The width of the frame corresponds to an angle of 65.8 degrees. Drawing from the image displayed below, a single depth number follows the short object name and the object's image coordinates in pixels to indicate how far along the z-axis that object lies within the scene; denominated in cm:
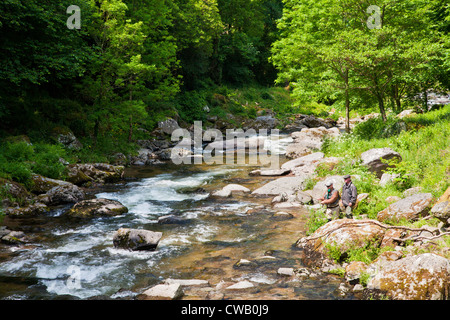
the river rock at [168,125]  2824
